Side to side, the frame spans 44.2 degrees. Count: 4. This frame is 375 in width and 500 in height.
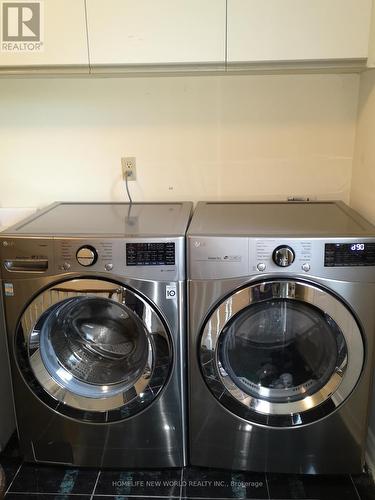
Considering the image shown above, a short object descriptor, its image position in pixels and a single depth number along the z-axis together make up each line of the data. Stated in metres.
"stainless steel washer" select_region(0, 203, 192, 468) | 1.54
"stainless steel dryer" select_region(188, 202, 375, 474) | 1.50
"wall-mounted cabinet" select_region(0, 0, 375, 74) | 1.58
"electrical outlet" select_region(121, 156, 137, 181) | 2.07
